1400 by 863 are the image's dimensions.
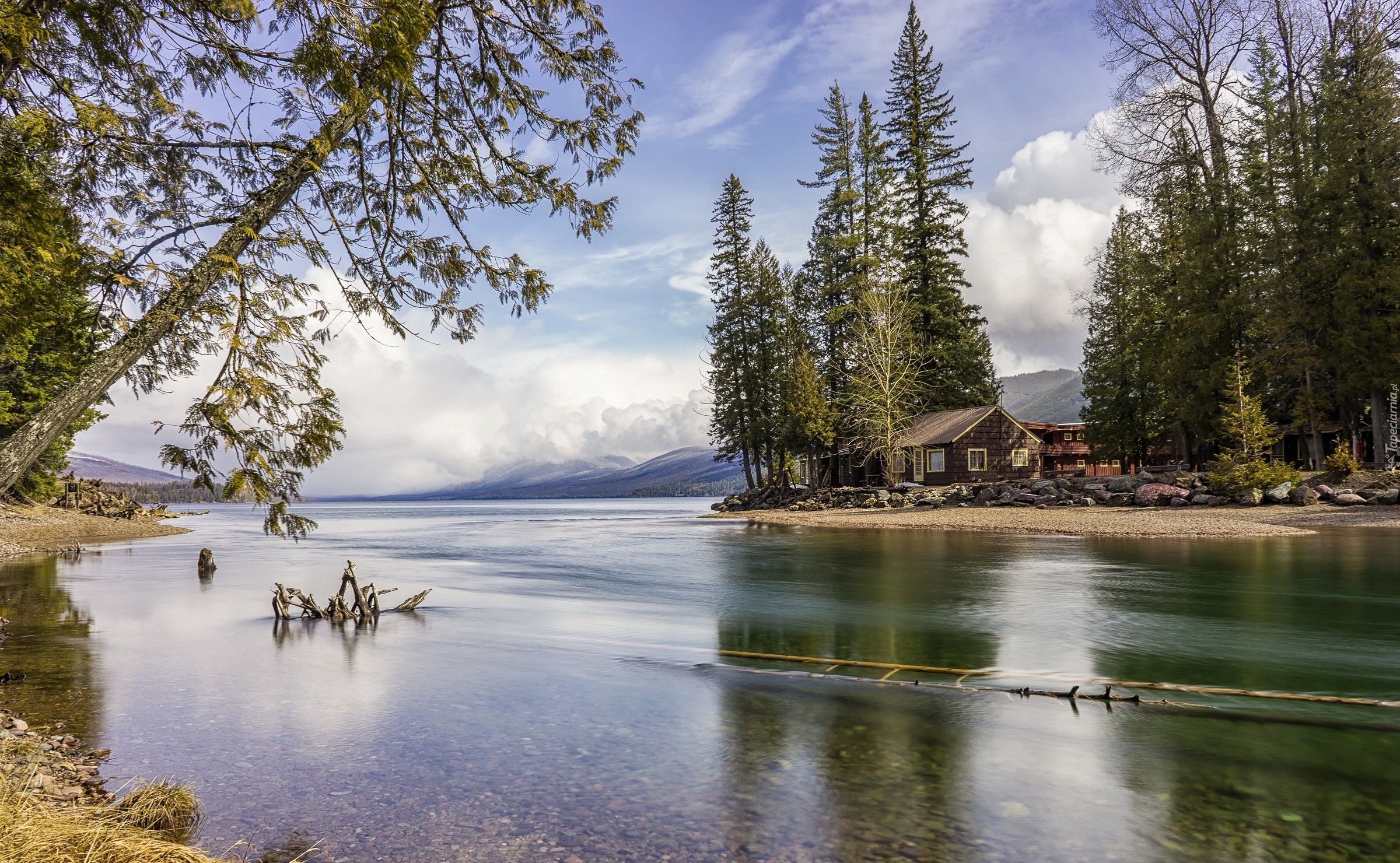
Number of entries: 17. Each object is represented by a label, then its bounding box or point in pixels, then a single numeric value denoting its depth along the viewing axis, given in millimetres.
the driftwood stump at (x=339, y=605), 13031
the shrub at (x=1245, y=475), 28219
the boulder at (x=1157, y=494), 30234
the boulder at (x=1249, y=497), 28031
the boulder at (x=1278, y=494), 28047
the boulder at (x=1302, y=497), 27344
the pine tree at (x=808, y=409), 46594
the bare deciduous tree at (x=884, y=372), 42875
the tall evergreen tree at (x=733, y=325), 54281
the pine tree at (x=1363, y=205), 28953
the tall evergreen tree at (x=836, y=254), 50375
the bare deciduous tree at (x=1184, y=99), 35562
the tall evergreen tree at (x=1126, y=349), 41531
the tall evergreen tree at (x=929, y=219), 49906
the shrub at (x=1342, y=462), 28516
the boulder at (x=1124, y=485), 32312
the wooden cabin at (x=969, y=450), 42781
